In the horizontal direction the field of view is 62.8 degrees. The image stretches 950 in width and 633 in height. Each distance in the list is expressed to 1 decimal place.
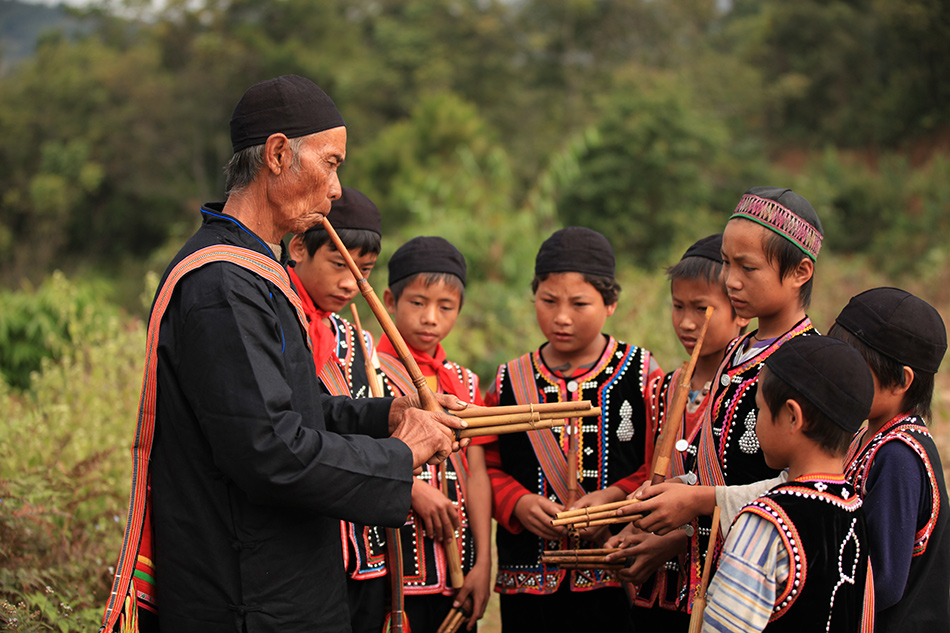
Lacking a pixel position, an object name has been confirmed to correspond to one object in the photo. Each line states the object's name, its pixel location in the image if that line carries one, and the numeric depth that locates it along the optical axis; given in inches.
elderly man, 72.9
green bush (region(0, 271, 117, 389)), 254.1
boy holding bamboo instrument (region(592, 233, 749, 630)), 105.7
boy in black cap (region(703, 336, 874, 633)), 75.3
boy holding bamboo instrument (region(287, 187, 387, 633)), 105.0
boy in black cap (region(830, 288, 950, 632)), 84.8
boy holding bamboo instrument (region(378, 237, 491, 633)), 110.3
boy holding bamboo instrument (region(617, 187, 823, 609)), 95.7
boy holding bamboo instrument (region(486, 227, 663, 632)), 117.6
